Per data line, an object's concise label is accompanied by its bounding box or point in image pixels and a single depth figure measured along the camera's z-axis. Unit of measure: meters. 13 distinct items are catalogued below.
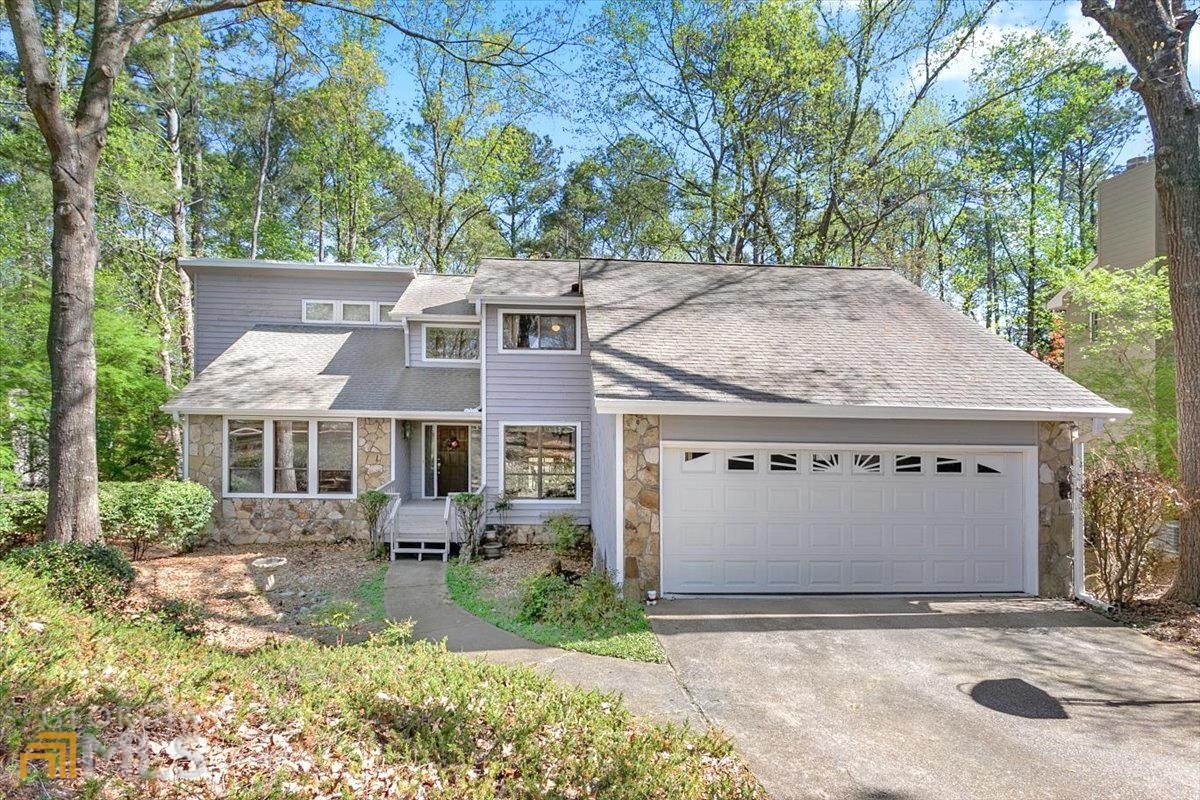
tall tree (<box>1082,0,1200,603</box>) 6.79
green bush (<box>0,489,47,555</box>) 8.55
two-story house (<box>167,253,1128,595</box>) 7.23
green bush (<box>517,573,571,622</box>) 6.79
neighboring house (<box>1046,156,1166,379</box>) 14.32
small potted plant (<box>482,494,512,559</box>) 10.81
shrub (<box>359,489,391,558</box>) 10.37
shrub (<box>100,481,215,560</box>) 9.54
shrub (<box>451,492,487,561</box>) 10.34
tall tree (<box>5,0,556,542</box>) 6.98
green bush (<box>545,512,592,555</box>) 10.48
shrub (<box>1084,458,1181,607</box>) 6.61
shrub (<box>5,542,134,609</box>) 5.62
